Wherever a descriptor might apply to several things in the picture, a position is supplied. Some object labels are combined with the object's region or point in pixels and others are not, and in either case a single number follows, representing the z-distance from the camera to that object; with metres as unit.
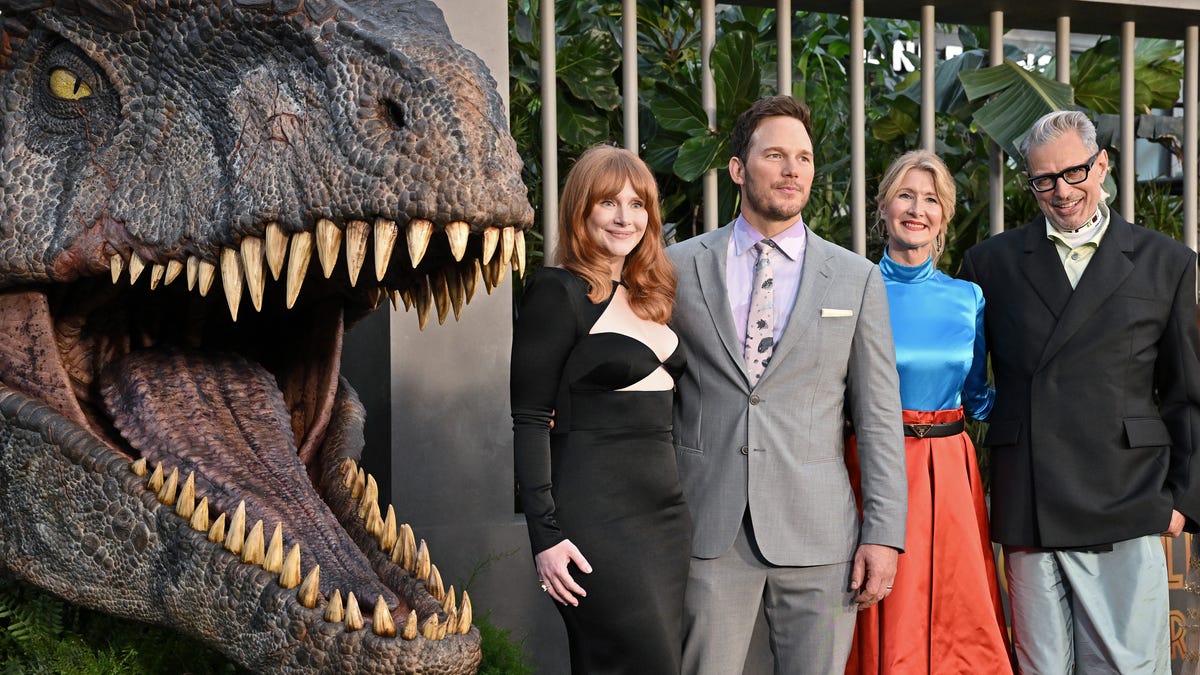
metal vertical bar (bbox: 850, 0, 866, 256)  5.10
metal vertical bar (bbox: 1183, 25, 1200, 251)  5.56
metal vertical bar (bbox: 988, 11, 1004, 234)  5.45
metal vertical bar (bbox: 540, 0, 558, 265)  4.67
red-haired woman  2.88
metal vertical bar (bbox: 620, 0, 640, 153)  4.71
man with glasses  3.47
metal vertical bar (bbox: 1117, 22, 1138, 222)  5.49
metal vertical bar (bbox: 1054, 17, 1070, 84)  5.51
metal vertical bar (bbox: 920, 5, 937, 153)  5.23
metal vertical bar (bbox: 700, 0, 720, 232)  4.97
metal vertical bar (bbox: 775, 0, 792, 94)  4.95
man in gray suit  3.17
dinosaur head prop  2.21
